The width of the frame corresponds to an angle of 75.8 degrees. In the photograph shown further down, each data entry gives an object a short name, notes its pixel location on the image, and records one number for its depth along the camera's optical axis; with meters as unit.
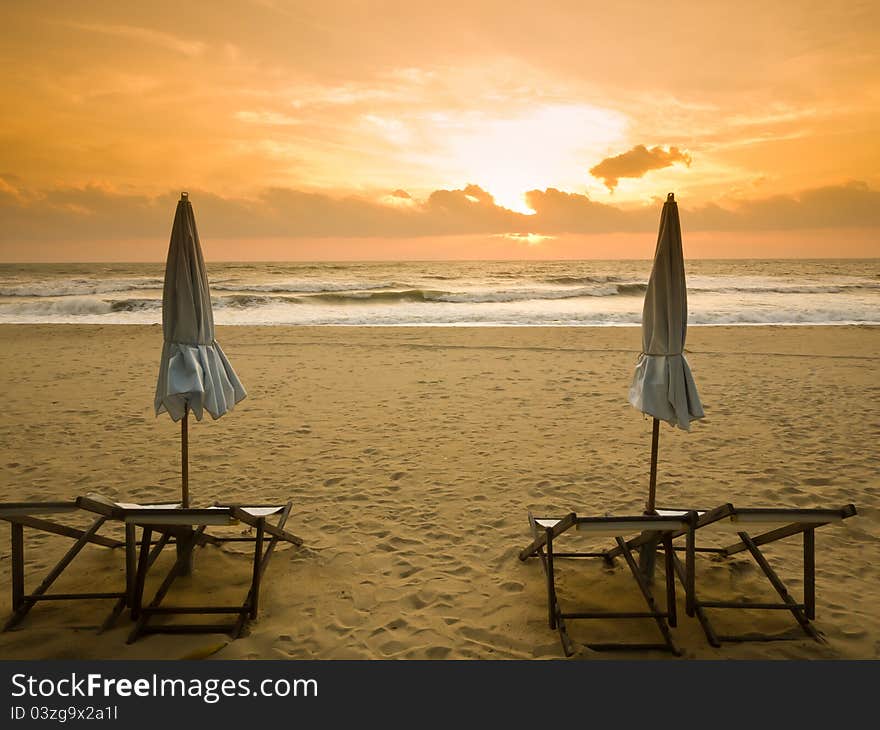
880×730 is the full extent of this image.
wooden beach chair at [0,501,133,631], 3.41
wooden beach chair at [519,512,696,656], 3.17
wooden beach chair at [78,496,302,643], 3.24
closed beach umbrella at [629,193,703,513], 3.47
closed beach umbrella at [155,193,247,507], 3.56
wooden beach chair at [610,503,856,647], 3.10
